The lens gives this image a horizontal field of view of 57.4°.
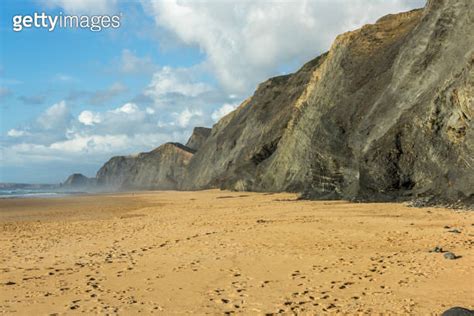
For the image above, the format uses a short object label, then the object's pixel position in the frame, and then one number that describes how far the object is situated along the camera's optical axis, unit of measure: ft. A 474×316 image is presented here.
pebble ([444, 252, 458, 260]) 31.17
